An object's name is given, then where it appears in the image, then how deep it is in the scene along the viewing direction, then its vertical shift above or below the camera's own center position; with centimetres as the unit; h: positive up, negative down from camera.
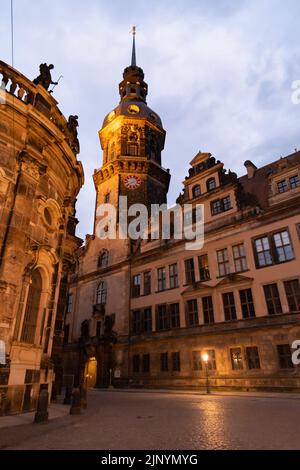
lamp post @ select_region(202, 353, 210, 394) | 1931 +118
